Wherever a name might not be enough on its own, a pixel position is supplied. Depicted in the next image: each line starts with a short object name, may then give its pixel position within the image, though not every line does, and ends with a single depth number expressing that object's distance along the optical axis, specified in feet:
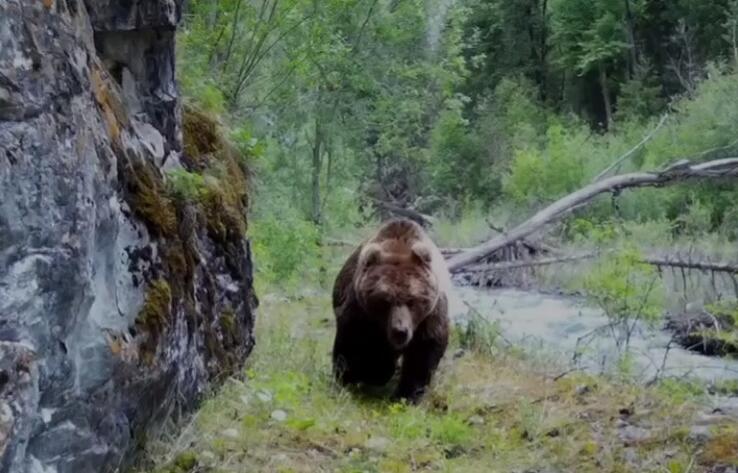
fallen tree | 33.91
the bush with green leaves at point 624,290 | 26.89
